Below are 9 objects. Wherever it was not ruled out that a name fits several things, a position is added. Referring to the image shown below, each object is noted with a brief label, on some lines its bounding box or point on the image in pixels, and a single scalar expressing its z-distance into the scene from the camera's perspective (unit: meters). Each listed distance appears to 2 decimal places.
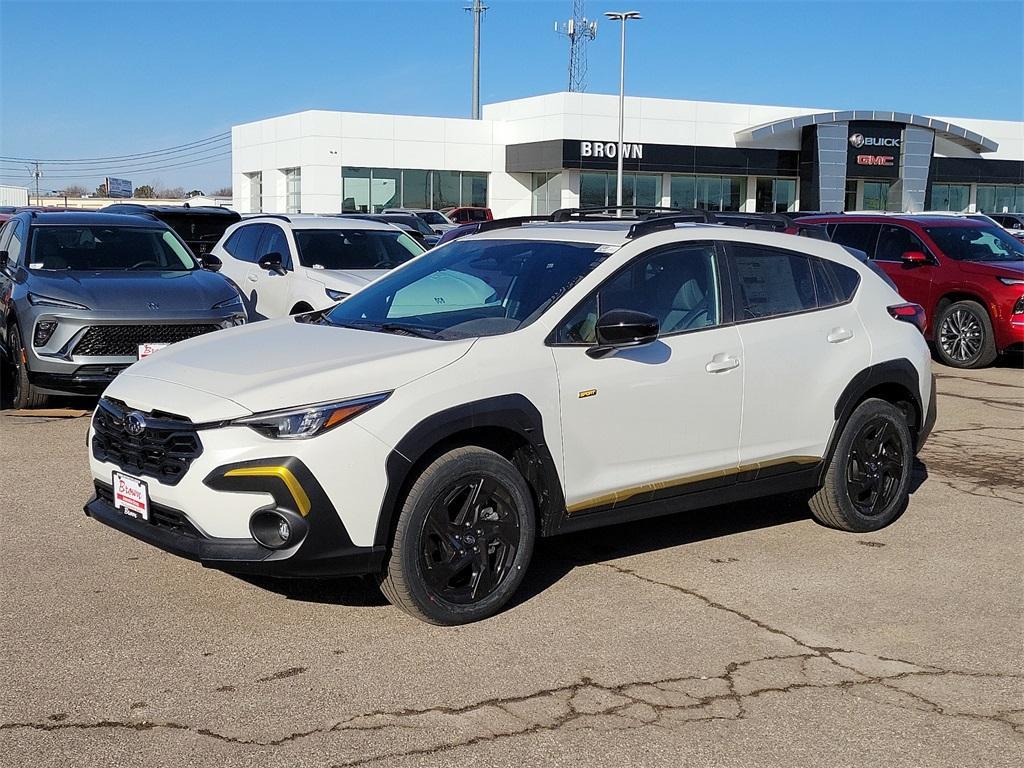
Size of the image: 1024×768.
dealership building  48.59
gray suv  9.50
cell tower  72.94
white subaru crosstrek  4.75
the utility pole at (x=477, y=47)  69.31
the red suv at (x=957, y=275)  14.21
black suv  18.52
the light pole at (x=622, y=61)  43.84
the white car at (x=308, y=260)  12.16
